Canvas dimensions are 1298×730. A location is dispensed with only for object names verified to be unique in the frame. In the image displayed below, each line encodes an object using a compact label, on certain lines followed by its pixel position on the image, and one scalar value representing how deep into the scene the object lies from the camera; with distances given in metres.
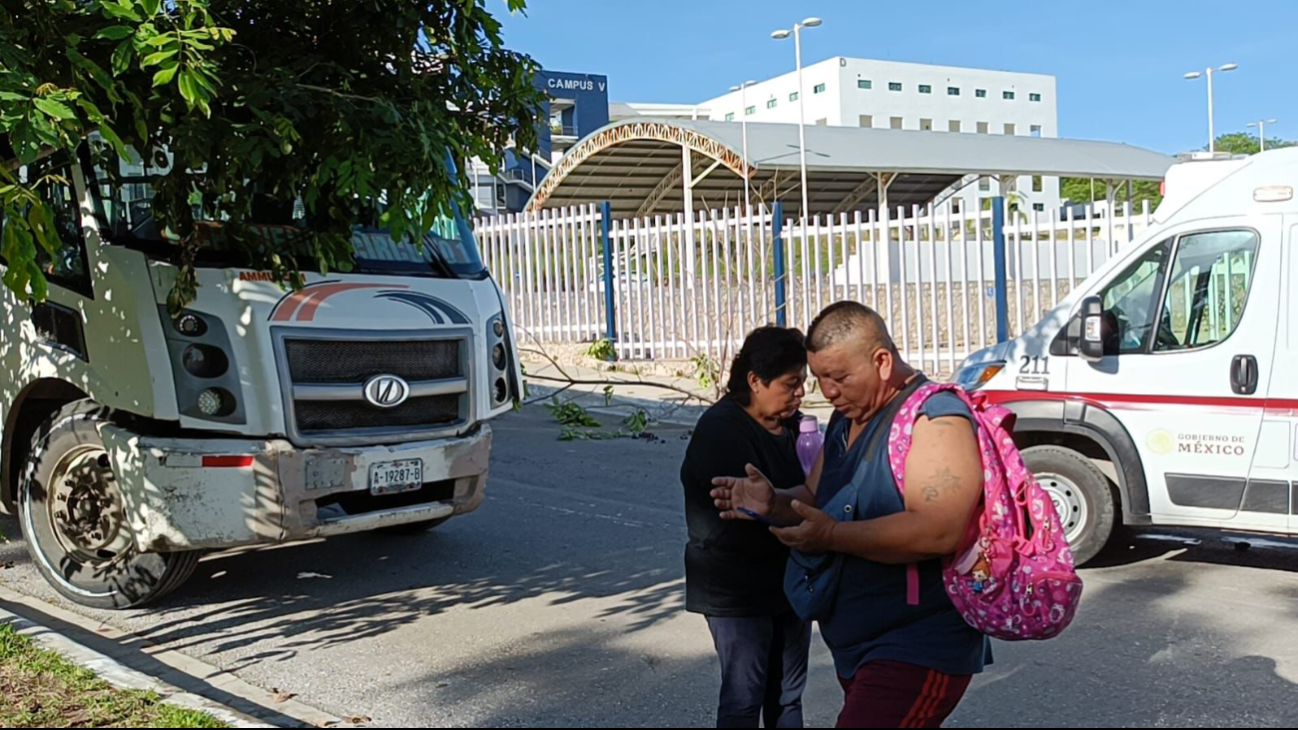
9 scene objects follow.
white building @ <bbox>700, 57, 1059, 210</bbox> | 85.62
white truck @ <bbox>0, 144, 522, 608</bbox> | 6.16
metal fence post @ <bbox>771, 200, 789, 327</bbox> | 16.31
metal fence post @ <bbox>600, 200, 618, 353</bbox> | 18.80
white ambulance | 6.66
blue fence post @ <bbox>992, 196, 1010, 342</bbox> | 14.46
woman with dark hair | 3.75
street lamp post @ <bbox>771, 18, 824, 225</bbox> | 34.94
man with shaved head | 3.00
